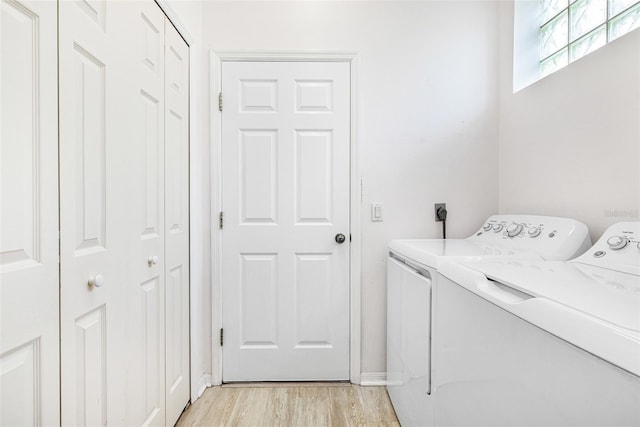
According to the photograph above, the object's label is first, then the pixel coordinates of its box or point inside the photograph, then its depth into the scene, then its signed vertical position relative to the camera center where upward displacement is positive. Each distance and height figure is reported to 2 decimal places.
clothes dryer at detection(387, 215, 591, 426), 1.25 -0.29
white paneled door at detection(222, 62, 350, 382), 1.94 -0.10
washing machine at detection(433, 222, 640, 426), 0.51 -0.28
